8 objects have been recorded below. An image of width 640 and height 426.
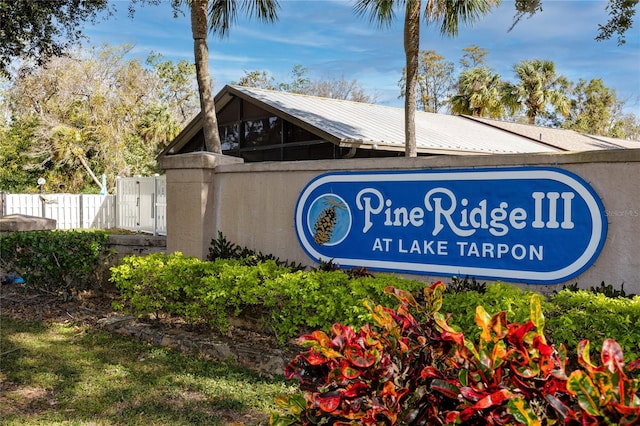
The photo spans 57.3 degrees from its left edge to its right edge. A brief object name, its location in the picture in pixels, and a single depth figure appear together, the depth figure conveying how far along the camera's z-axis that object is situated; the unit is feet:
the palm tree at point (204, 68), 31.58
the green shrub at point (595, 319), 12.64
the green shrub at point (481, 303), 14.30
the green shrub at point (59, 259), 26.05
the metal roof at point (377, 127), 44.57
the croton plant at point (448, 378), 6.00
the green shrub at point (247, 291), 16.88
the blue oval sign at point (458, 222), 15.26
